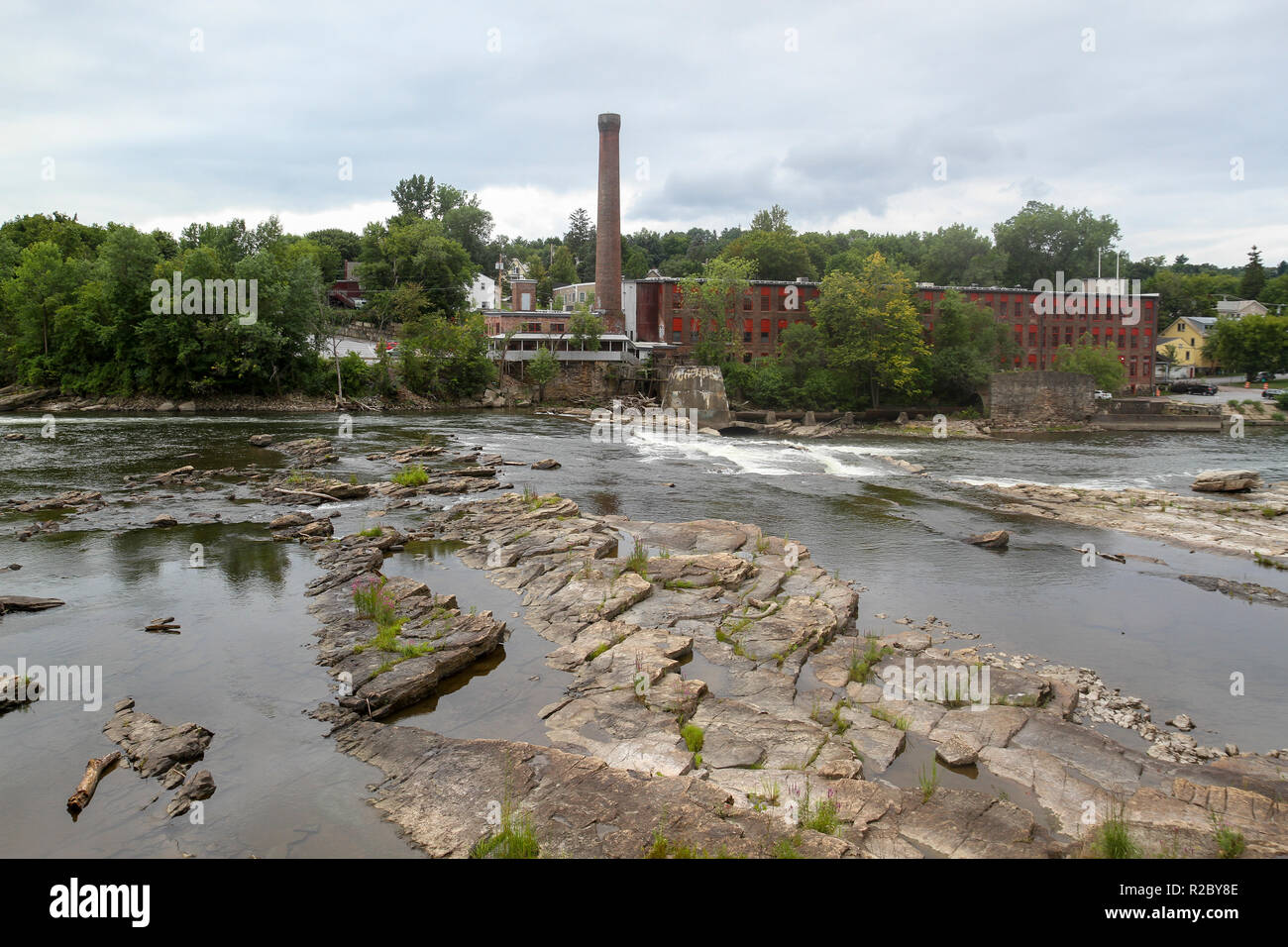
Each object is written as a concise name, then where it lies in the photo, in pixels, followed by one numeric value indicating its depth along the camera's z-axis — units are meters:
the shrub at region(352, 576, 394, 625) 15.94
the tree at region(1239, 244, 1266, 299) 136.25
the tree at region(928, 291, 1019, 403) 79.31
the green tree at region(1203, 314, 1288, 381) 98.44
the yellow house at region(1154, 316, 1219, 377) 120.81
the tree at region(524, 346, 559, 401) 84.38
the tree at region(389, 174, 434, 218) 141.12
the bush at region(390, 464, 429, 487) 31.50
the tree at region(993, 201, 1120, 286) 116.75
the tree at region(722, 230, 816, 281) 104.81
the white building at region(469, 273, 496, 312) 116.56
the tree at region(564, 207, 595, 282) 159.00
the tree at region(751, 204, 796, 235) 131.50
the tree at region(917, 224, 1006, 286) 110.88
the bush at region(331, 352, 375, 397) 74.28
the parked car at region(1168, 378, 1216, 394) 97.88
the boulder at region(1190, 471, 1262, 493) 35.22
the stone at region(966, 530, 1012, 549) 24.67
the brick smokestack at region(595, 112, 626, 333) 85.31
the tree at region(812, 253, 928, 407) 76.62
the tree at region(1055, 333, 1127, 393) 85.44
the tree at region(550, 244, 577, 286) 143.88
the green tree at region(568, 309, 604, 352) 86.81
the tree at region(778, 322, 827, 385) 80.94
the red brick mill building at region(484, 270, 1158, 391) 94.12
